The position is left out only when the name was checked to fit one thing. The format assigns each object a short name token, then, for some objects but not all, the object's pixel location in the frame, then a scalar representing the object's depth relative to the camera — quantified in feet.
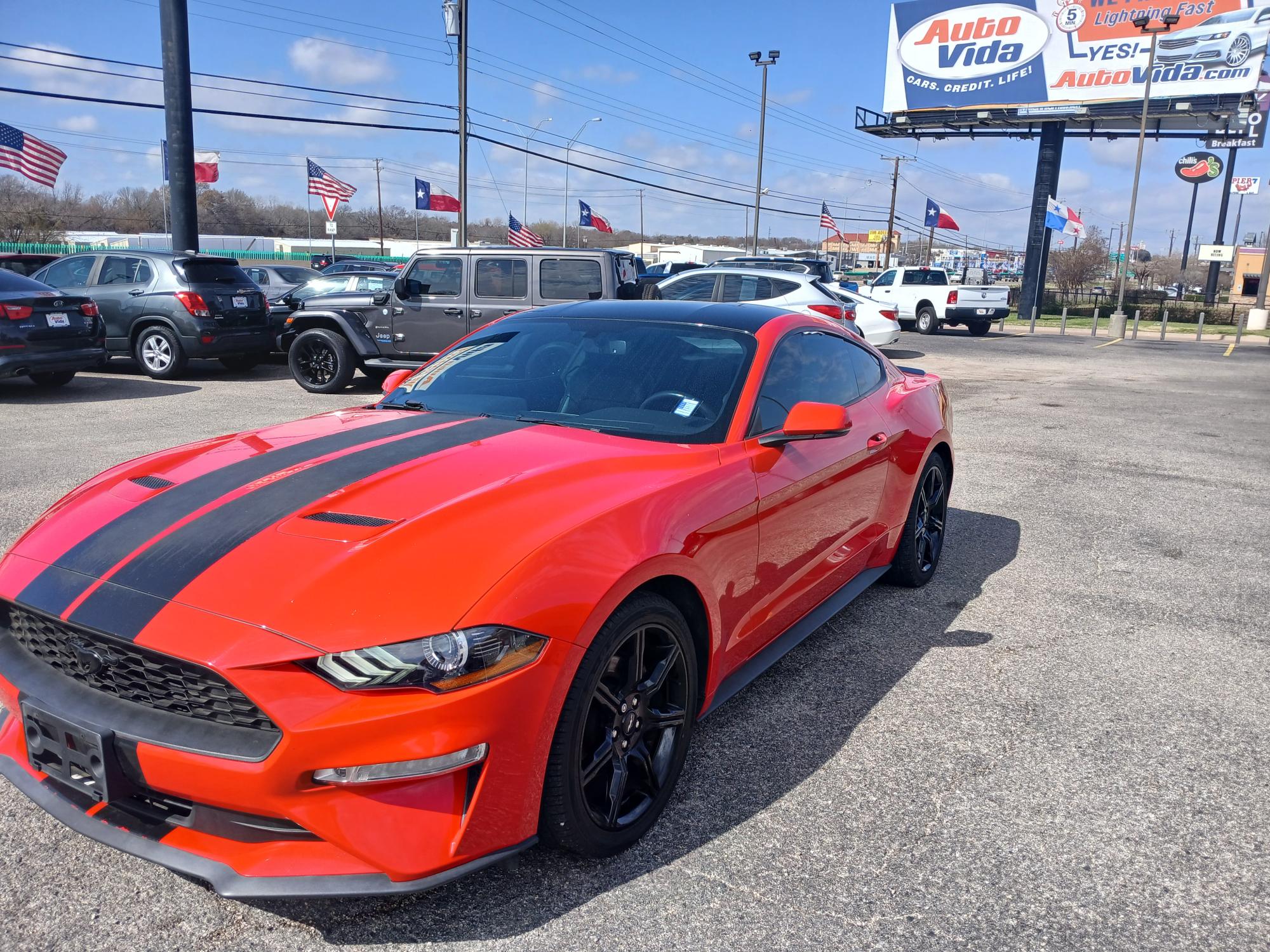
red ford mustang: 6.98
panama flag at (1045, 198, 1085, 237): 113.60
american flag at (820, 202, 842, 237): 165.99
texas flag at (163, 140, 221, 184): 107.86
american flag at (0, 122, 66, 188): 76.38
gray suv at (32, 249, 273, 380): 41.96
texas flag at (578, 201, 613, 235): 145.69
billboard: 116.16
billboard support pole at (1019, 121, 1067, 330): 126.62
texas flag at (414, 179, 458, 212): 126.93
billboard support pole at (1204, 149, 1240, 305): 161.66
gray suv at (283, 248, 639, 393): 37.47
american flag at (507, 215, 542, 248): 98.68
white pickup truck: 87.86
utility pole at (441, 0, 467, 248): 71.87
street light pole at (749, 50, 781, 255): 125.08
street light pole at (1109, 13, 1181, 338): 99.80
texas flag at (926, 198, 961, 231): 136.36
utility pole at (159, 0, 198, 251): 57.57
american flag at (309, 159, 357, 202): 106.42
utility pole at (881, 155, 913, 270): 224.12
